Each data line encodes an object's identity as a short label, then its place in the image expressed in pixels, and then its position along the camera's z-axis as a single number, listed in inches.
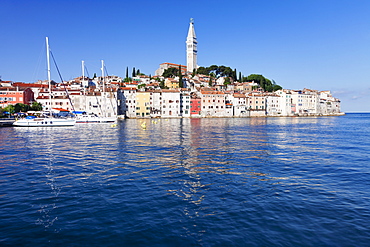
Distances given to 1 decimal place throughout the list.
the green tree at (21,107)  2330.2
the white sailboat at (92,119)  2180.1
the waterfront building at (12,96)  2603.3
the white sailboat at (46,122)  1686.8
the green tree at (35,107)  2491.3
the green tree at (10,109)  2246.6
